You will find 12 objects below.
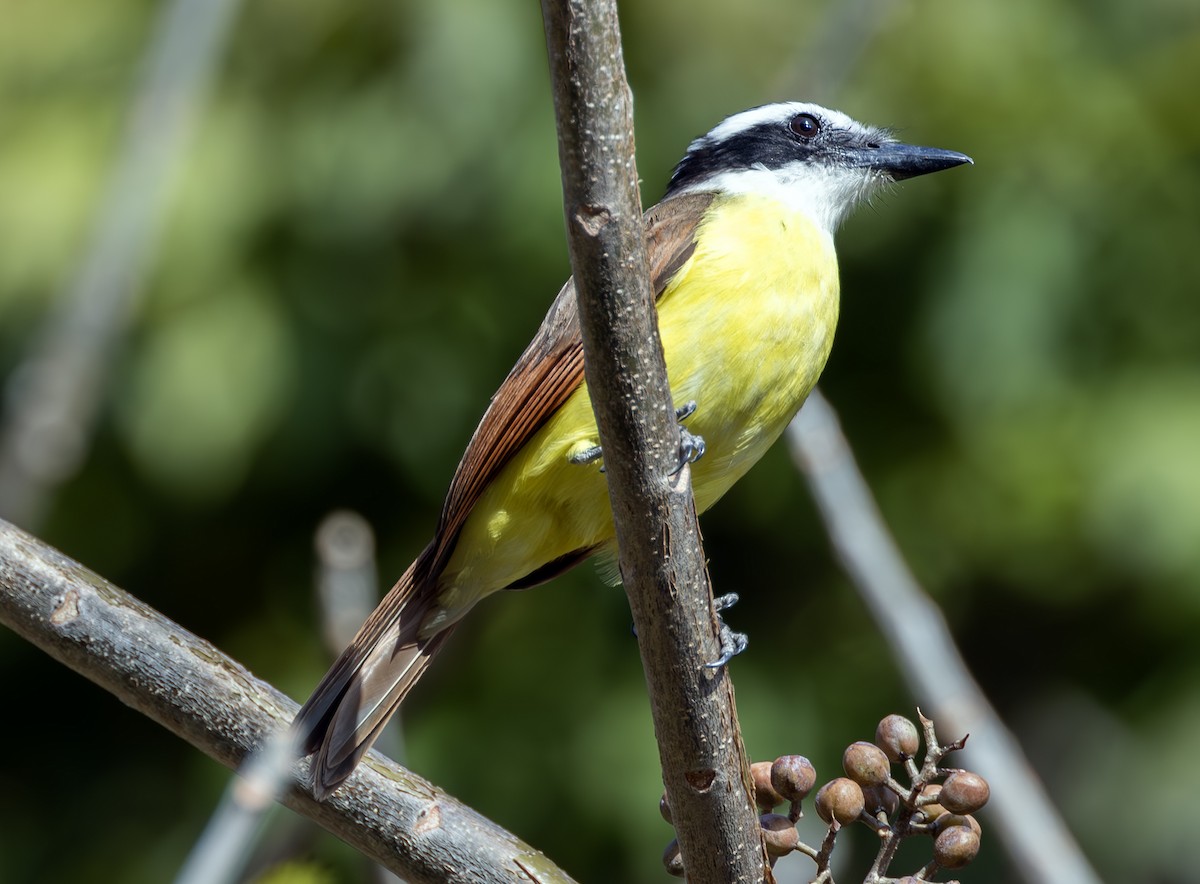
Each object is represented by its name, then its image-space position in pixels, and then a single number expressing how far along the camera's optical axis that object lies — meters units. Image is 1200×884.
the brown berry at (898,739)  4.22
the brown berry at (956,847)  4.05
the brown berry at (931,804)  4.18
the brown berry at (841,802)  4.01
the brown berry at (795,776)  4.25
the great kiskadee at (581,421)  6.21
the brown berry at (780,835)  4.28
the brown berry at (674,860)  4.63
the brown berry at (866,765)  4.11
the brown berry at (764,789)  4.58
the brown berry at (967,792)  3.99
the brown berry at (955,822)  4.13
